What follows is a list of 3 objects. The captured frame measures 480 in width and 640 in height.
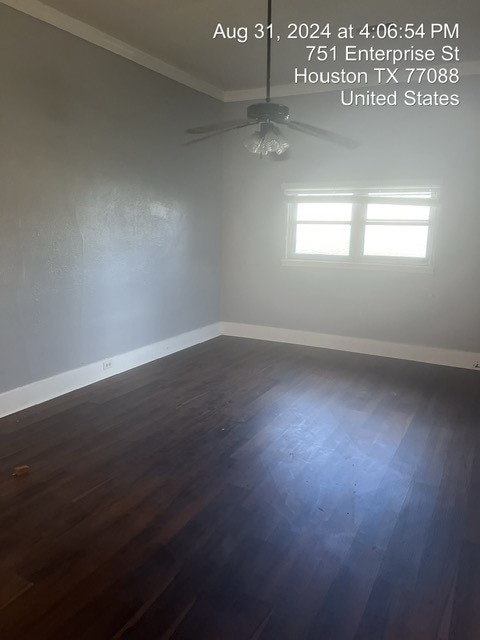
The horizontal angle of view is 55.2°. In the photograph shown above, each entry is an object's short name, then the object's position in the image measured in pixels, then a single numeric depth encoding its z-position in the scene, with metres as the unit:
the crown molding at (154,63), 3.39
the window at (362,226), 4.99
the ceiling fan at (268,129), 2.79
